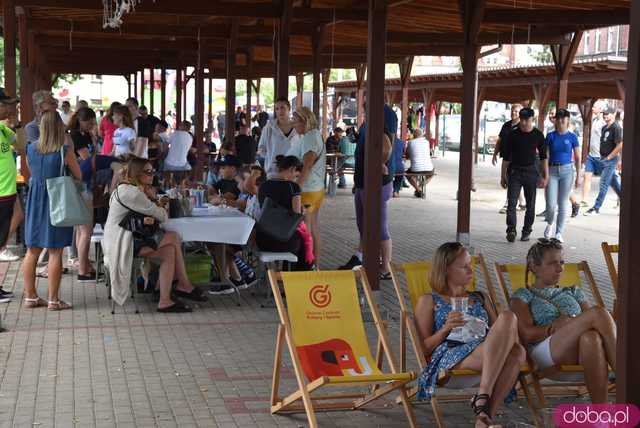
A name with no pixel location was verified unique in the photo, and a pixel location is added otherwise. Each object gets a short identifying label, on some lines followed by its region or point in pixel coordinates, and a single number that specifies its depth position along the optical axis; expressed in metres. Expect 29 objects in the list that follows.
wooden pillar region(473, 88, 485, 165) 27.61
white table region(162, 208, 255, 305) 7.91
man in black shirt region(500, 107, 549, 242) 11.88
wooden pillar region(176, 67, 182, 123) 24.66
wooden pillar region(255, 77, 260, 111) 36.08
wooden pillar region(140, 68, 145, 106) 30.43
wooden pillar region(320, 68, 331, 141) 27.75
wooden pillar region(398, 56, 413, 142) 25.03
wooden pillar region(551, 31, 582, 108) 15.98
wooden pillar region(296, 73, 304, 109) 31.42
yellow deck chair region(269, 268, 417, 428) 4.83
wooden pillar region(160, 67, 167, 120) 25.98
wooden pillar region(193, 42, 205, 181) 17.82
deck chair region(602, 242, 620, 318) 5.79
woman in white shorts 4.71
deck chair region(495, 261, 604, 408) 4.89
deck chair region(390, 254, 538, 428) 4.68
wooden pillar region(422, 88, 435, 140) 30.91
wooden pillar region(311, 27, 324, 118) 16.39
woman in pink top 11.63
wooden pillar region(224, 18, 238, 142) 15.07
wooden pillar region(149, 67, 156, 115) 28.30
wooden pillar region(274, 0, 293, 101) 10.77
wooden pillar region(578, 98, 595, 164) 26.04
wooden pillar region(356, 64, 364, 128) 26.67
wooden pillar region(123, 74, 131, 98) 35.76
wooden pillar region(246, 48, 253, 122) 21.88
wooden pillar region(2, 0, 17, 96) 10.98
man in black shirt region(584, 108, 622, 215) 15.37
